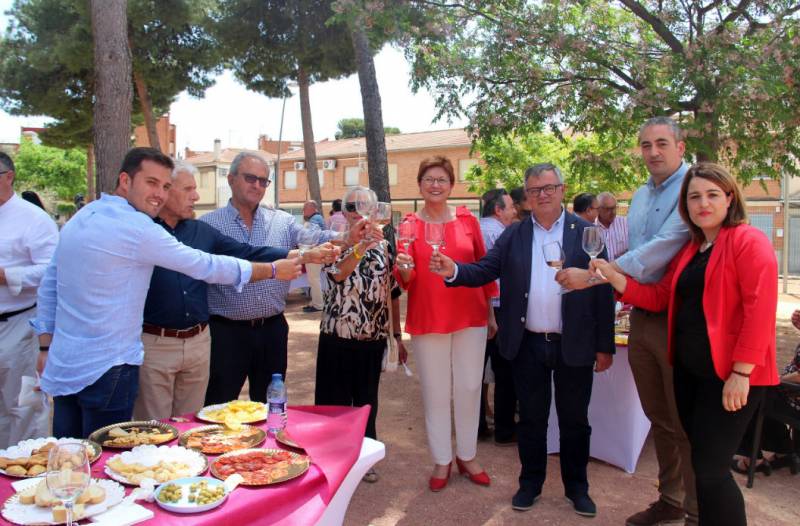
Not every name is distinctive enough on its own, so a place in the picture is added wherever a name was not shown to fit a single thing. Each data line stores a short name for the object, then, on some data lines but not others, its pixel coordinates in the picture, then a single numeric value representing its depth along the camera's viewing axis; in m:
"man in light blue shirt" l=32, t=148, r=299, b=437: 2.66
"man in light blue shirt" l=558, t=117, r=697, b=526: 3.25
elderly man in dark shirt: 3.22
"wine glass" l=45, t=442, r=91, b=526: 1.67
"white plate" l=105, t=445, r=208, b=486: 2.21
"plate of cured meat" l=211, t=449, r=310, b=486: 2.15
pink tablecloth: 1.94
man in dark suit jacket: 3.57
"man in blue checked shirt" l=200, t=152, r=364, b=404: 3.74
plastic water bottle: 2.64
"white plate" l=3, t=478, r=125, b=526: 1.75
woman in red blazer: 2.59
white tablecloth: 4.27
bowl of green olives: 1.89
